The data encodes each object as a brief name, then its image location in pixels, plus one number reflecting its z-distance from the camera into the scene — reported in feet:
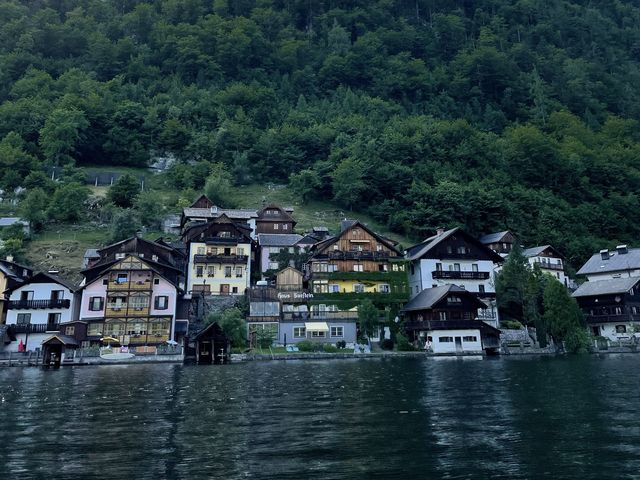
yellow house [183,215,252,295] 227.40
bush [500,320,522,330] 217.15
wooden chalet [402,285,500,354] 197.98
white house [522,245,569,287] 264.31
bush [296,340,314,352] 186.29
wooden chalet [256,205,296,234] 279.79
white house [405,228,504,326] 229.25
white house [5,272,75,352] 193.67
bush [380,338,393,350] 199.62
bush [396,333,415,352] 195.83
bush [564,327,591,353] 191.01
